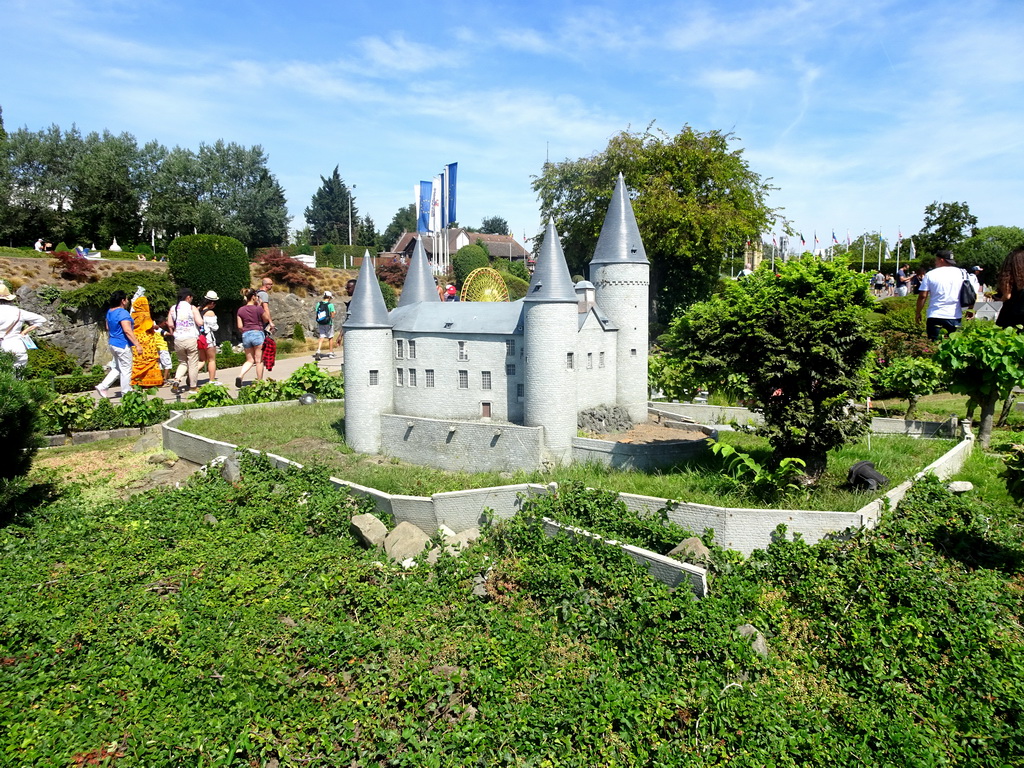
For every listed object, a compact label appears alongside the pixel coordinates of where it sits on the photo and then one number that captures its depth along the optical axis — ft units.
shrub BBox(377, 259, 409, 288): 203.41
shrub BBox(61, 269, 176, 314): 111.86
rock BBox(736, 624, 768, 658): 30.40
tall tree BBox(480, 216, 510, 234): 430.20
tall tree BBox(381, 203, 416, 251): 370.35
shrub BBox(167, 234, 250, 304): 129.18
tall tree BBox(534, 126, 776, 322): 120.78
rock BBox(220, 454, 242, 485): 54.85
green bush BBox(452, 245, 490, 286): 207.31
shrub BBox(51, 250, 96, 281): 124.47
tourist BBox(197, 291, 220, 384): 83.97
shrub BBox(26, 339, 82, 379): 89.70
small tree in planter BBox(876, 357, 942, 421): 59.72
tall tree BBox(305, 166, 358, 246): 341.21
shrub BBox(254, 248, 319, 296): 152.87
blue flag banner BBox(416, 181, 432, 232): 168.55
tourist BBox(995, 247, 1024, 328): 43.57
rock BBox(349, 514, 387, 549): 44.88
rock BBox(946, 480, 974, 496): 40.70
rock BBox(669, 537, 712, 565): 36.81
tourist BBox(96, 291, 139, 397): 69.56
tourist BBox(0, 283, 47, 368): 51.29
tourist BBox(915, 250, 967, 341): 49.42
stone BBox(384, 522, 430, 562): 42.47
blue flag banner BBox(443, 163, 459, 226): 166.71
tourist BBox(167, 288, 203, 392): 74.43
